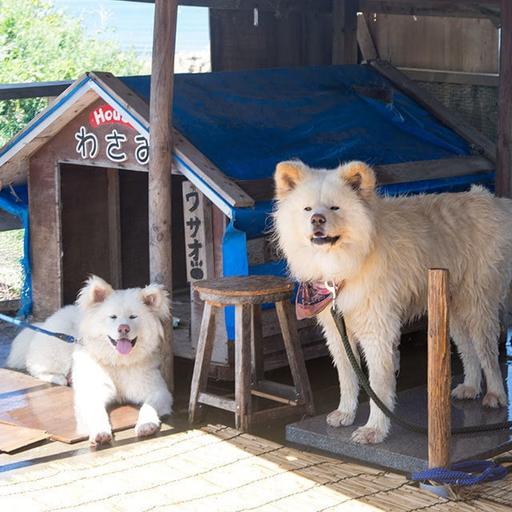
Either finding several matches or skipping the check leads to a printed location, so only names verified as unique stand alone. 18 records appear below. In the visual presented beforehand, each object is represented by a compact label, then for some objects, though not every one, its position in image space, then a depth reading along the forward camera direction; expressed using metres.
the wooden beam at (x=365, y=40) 10.68
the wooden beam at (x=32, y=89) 8.41
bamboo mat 5.24
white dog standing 5.87
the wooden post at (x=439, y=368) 5.11
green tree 15.93
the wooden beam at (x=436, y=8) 9.27
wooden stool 6.41
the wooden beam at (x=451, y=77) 9.77
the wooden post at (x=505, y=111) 7.98
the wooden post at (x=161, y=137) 6.97
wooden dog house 7.25
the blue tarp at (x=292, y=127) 7.27
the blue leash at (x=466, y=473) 5.25
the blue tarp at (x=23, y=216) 8.80
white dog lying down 6.84
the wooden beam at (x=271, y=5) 9.63
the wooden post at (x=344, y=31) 10.05
